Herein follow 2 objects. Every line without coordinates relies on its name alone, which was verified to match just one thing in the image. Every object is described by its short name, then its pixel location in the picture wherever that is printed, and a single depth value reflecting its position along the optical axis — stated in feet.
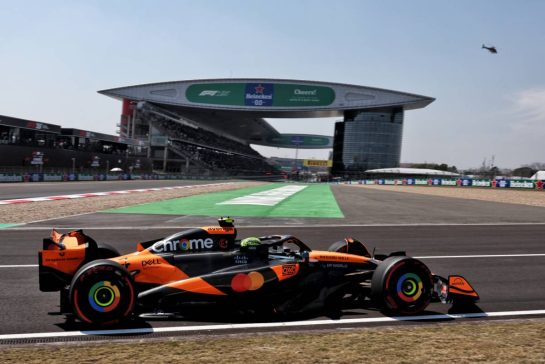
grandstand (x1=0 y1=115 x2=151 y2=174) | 154.40
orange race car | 16.65
